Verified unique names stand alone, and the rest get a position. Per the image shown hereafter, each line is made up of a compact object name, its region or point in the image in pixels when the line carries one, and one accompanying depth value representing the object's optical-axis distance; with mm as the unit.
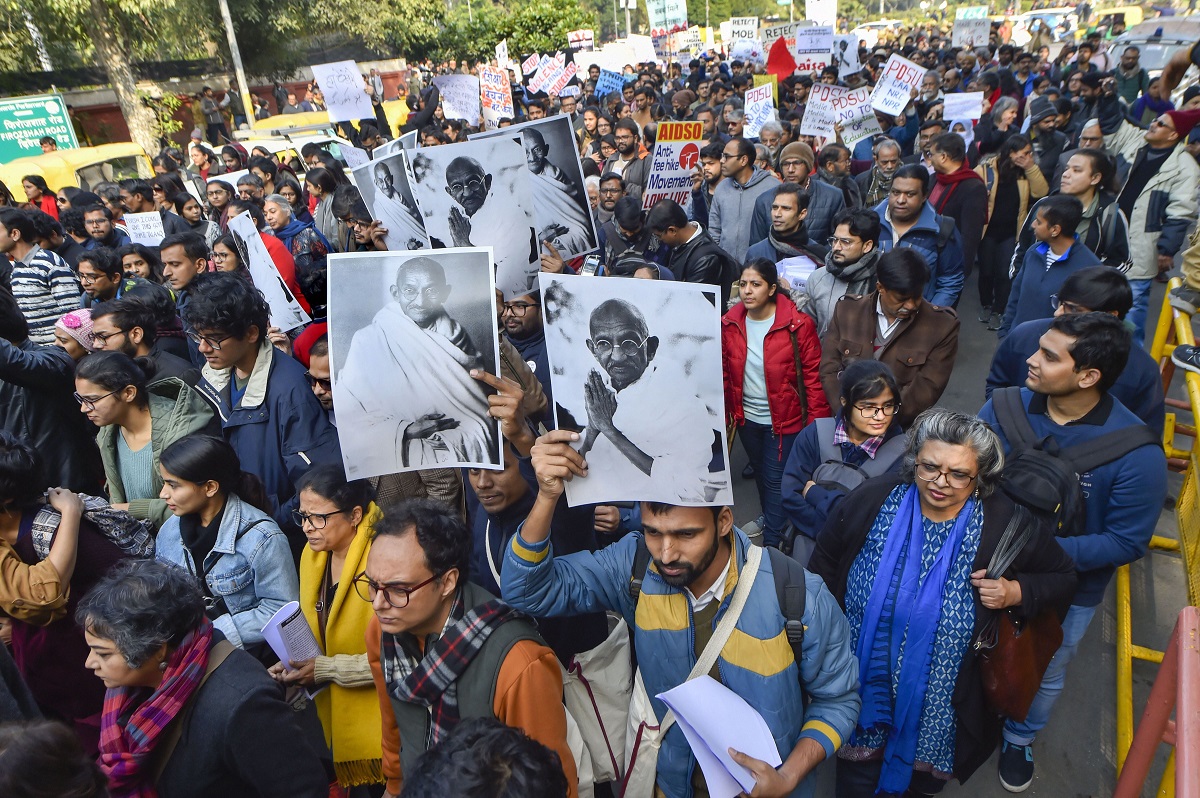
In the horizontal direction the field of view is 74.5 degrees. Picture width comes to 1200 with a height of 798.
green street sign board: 15547
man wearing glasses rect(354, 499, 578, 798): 1980
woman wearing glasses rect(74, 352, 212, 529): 3273
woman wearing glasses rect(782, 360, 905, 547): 3008
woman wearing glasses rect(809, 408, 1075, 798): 2434
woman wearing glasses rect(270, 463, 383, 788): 2582
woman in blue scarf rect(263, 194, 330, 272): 6555
